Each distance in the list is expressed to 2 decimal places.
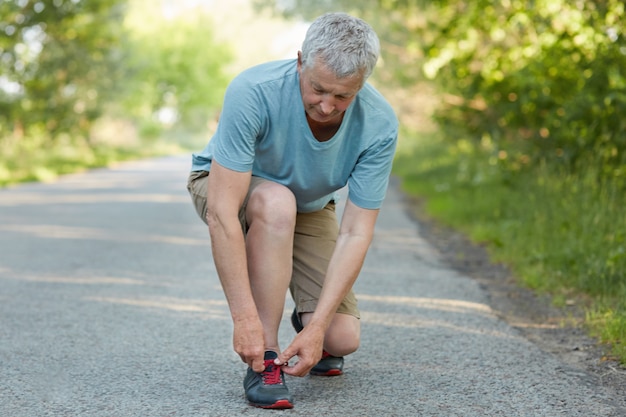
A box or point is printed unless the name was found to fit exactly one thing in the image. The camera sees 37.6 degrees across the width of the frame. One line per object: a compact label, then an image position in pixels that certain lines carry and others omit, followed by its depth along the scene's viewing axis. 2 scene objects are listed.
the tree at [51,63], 21.80
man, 3.30
